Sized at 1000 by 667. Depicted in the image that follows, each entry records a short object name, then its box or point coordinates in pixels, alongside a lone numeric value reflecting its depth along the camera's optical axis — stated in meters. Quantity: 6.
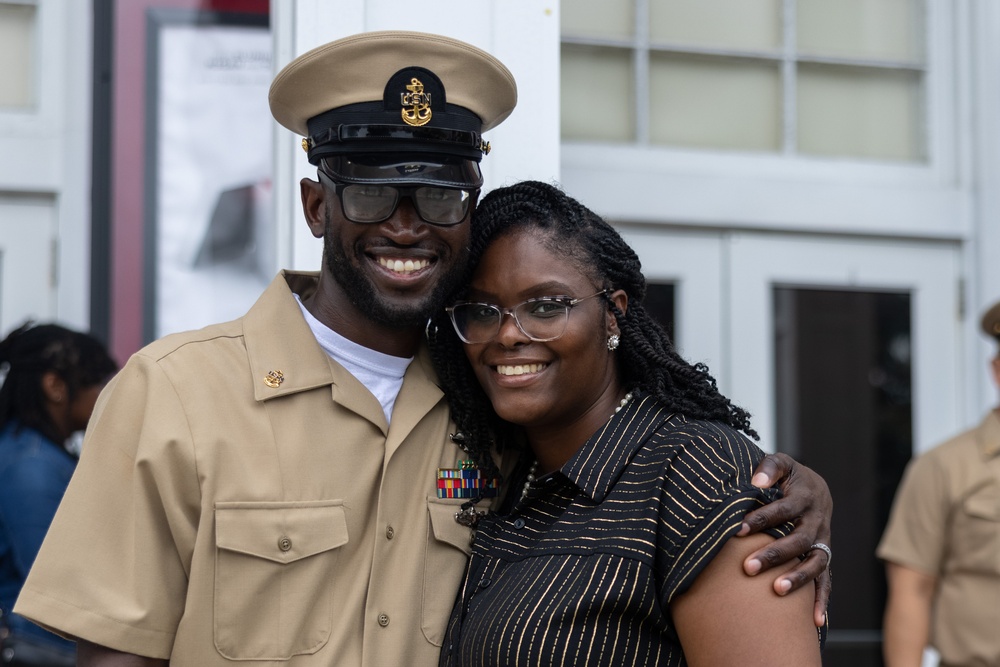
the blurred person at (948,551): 3.80
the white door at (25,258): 3.89
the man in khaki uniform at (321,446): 2.03
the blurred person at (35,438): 3.41
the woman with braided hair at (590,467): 1.88
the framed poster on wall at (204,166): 3.88
